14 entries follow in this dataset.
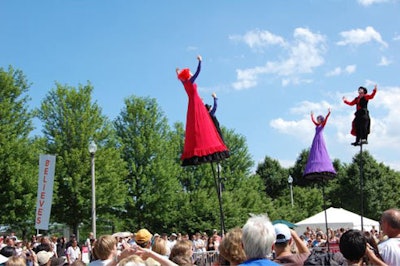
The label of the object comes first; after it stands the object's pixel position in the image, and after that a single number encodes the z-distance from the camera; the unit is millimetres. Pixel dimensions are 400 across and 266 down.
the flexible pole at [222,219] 9388
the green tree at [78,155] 28312
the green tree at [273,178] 59750
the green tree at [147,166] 33719
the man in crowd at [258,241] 3303
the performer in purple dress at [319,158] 12922
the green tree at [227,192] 35688
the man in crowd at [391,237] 4574
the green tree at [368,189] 50750
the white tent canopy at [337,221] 25500
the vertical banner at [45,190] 15628
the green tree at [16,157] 24734
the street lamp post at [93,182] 17494
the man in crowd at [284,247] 4301
